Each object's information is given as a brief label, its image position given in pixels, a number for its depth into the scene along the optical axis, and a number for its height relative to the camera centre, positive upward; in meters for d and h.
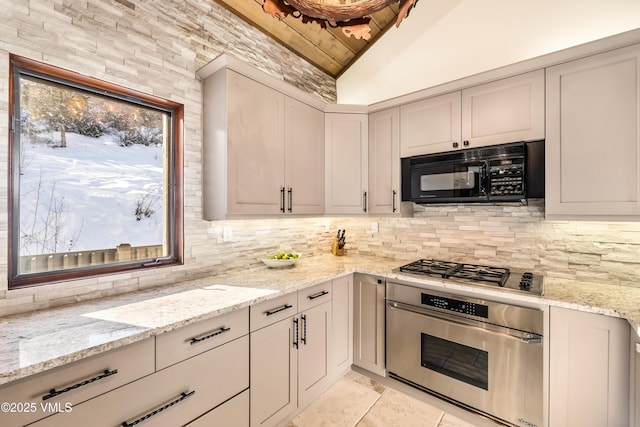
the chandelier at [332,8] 1.17 +0.83
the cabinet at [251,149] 1.96 +0.45
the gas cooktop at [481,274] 1.86 -0.47
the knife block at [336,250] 3.14 -0.43
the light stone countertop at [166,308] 1.02 -0.48
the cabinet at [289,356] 1.69 -0.94
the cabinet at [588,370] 1.47 -0.85
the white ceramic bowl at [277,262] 2.36 -0.43
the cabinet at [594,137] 1.66 +0.44
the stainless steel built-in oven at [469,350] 1.72 -0.94
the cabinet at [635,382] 1.34 -0.82
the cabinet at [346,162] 2.76 +0.46
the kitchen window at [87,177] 1.43 +0.19
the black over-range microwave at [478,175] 1.98 +0.26
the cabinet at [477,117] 1.98 +0.70
